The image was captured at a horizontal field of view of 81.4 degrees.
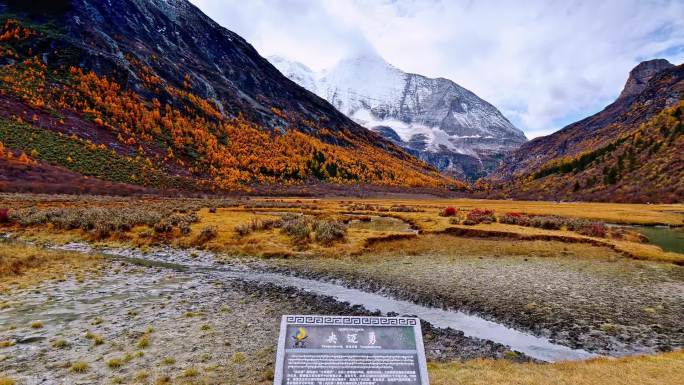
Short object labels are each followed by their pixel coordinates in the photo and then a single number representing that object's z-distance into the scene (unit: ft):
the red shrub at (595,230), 151.64
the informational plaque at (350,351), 29.07
